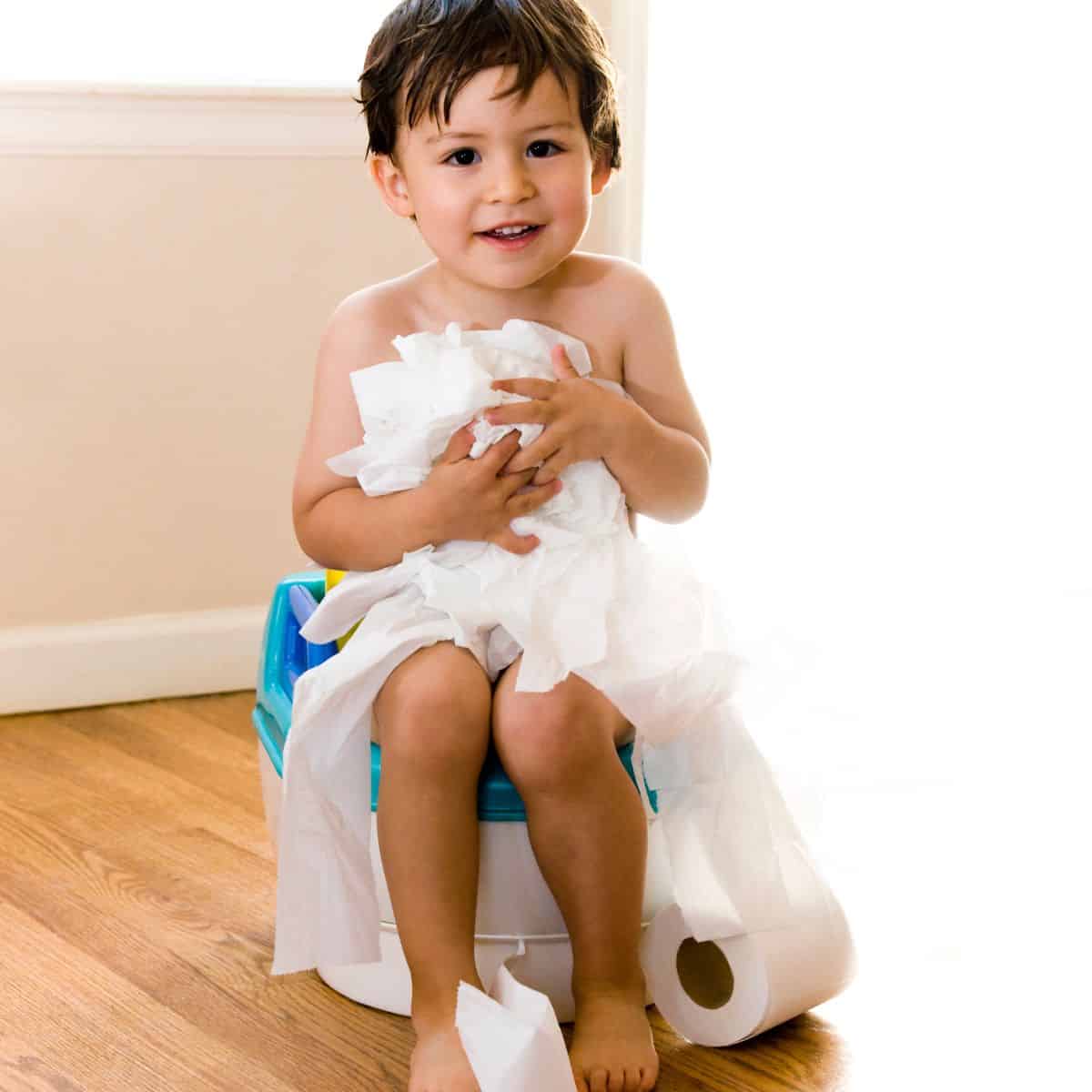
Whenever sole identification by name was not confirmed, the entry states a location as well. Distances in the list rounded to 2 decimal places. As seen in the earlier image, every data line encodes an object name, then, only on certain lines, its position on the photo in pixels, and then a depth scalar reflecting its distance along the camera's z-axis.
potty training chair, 1.62
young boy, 1.58
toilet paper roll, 1.60
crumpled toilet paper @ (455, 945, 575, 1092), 1.50
